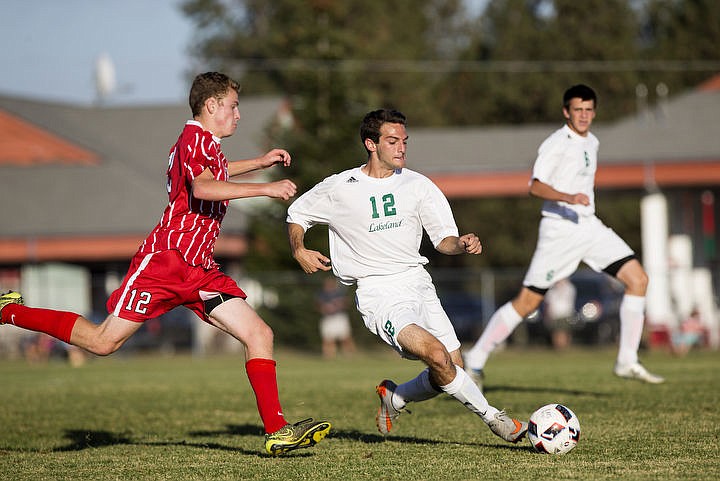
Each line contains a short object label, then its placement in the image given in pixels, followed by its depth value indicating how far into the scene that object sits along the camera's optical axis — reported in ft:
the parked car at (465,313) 172.86
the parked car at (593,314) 166.50
